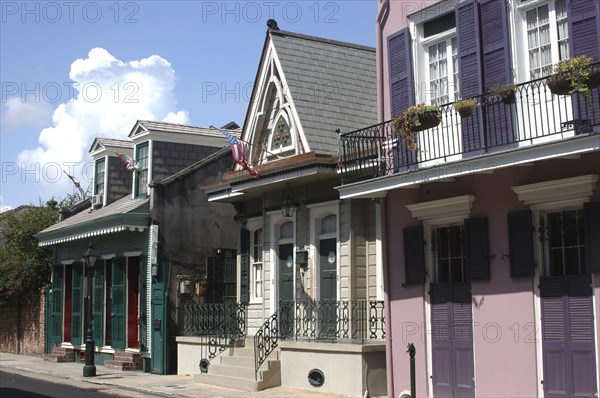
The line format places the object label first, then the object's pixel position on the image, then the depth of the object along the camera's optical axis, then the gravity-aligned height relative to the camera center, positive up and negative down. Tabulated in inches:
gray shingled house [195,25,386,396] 668.7 +52.2
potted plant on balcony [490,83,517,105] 508.1 +118.6
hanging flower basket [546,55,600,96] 457.4 +115.0
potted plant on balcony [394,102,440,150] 554.6 +113.6
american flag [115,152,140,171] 967.0 +153.2
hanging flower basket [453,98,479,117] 531.7 +115.8
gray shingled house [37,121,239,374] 897.5 +57.1
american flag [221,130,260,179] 751.1 +129.1
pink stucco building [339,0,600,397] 487.2 +61.3
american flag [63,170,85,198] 1126.1 +152.8
